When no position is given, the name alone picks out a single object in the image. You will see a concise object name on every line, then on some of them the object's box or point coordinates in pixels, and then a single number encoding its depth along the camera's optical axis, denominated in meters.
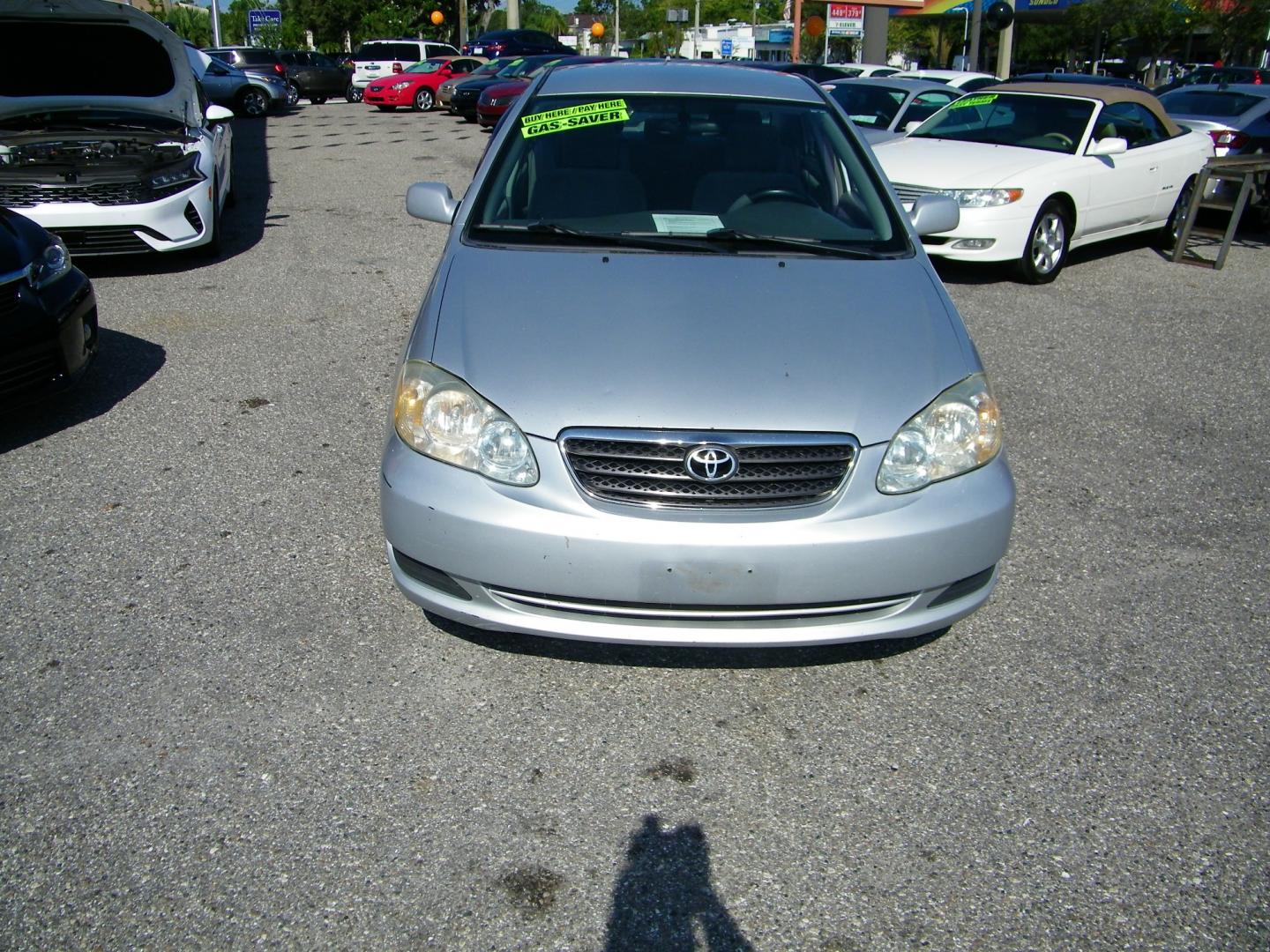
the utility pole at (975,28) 21.35
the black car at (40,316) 4.66
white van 30.84
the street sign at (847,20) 39.22
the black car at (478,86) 20.89
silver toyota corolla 2.76
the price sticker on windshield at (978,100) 9.67
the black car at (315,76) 30.53
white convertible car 8.24
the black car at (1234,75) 22.12
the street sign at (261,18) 48.90
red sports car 24.92
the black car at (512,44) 30.77
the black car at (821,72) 17.05
